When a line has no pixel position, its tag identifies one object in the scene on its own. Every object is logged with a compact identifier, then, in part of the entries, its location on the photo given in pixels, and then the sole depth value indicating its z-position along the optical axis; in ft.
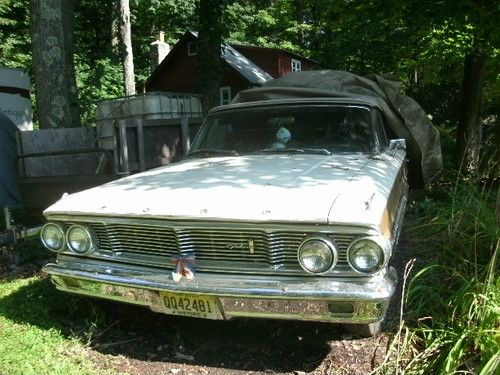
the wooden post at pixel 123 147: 19.76
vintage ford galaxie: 9.23
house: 81.61
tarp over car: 19.93
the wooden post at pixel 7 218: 18.63
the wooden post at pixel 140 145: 20.65
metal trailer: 18.67
